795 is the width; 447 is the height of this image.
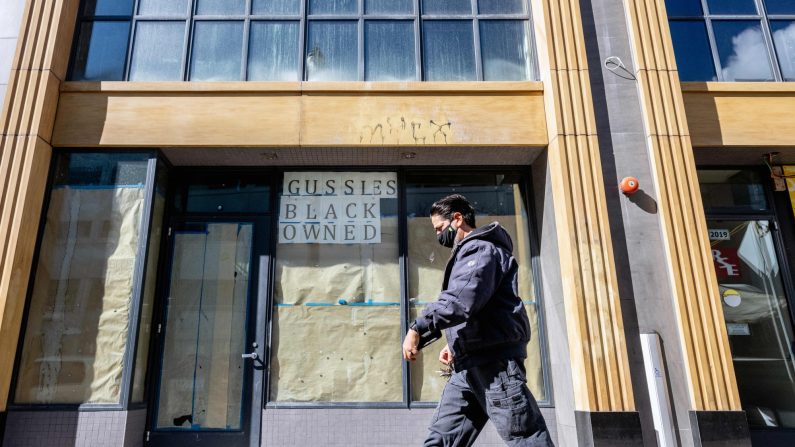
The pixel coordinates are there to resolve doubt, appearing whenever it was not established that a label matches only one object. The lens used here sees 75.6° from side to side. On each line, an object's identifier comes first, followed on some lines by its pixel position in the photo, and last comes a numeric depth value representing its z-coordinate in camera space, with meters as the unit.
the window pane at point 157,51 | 6.61
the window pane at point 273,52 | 6.65
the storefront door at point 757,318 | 6.13
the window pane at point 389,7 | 6.97
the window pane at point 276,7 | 6.92
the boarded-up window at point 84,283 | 5.61
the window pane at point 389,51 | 6.70
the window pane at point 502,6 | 7.00
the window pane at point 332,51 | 6.68
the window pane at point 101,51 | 6.59
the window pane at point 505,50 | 6.73
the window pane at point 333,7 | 6.96
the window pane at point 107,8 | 6.88
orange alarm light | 5.84
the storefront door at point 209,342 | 5.97
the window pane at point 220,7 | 6.91
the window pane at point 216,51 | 6.62
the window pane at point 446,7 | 6.98
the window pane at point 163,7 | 6.89
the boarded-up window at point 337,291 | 6.13
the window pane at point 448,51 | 6.71
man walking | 3.00
